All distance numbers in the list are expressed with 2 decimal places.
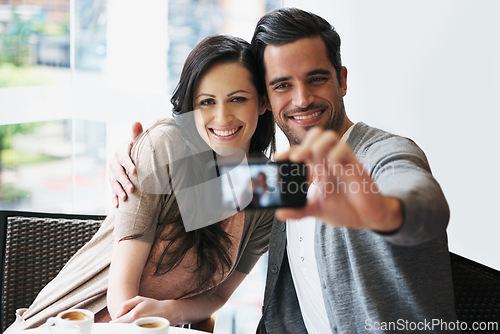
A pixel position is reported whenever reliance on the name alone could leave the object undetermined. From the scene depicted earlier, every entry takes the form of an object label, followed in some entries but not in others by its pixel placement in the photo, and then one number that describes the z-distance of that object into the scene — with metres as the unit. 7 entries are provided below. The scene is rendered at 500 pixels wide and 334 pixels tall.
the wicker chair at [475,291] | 1.42
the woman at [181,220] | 1.56
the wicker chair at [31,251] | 1.79
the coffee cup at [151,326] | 1.11
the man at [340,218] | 0.94
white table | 1.27
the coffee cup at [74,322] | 1.14
